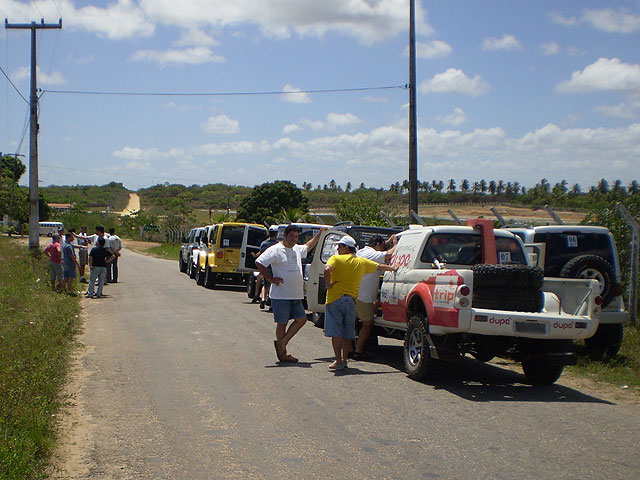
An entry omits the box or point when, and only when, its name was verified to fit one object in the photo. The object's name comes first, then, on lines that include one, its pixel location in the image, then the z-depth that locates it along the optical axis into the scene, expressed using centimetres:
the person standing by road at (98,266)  1867
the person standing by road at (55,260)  1844
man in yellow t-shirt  953
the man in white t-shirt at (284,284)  973
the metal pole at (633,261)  1150
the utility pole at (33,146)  2627
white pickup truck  794
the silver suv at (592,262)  1026
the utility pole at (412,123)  1897
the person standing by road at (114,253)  2159
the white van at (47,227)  7641
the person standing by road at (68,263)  1823
